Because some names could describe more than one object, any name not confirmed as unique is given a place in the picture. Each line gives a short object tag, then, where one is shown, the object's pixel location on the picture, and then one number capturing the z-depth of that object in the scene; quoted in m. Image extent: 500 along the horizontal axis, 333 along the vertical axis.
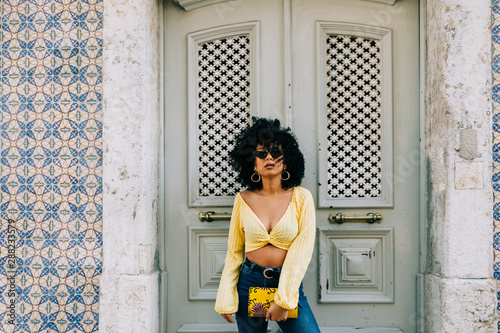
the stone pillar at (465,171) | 2.86
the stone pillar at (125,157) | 3.02
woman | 2.43
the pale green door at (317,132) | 3.23
